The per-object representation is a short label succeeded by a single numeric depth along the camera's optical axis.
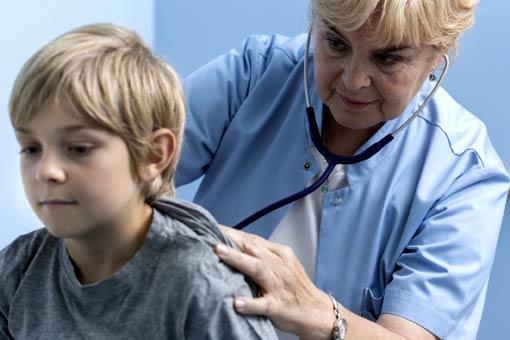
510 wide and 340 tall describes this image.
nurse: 1.67
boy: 1.35
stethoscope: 1.74
